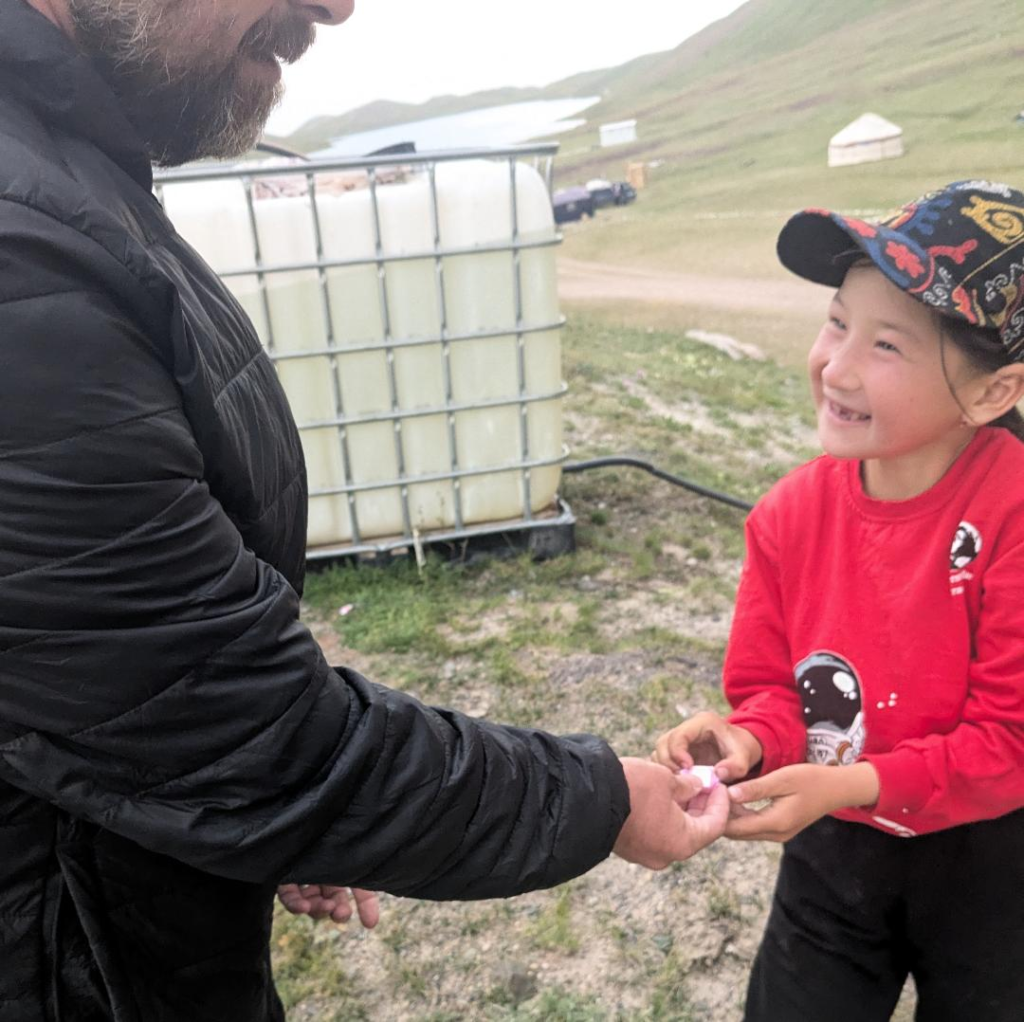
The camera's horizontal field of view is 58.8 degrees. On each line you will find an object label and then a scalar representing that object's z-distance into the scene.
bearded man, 0.65
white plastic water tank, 3.04
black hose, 4.02
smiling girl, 1.03
